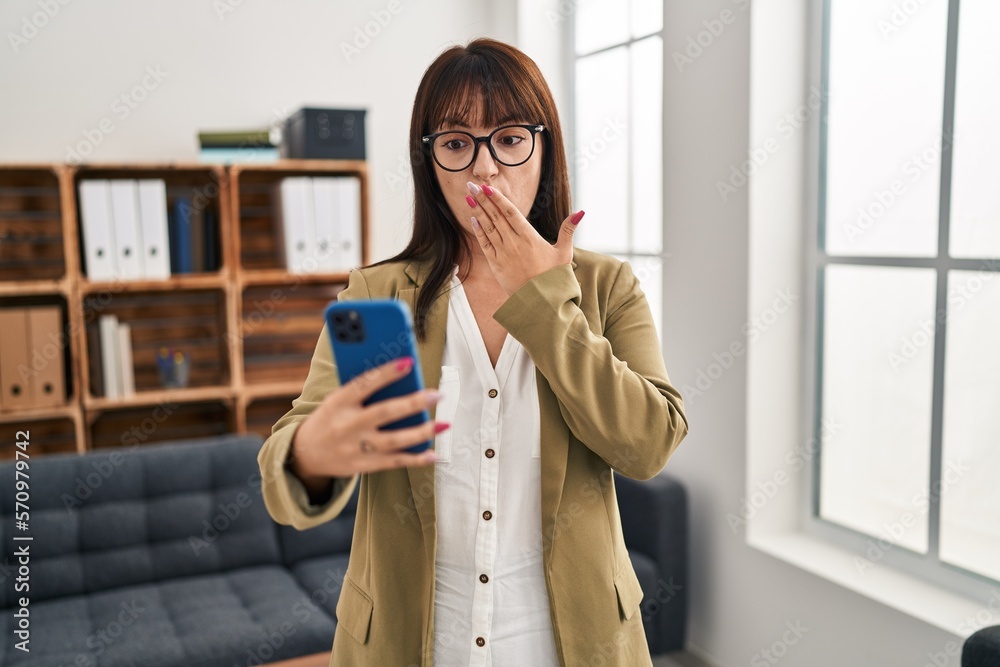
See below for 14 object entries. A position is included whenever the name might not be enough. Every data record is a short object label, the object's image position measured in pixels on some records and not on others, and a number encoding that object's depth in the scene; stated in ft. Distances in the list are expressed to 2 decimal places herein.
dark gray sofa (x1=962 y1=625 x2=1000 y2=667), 4.95
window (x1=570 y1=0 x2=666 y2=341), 10.14
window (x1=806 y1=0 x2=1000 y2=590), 6.41
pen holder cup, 10.93
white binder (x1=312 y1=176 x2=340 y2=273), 10.96
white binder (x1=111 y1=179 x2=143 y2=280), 10.11
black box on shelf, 10.91
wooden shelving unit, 10.16
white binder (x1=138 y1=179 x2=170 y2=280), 10.23
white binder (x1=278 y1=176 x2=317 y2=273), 10.84
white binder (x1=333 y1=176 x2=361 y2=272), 11.06
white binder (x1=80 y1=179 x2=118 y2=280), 9.98
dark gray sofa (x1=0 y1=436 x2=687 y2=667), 7.57
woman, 3.50
